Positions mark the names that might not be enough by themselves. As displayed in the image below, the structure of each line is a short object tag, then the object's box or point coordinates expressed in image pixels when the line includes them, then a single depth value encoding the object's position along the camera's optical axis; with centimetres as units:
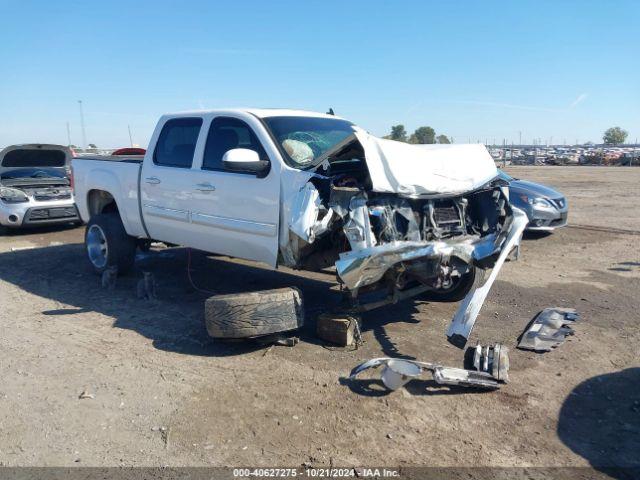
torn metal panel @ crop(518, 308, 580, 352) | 457
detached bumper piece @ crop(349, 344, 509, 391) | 371
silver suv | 1005
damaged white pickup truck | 438
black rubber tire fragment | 430
